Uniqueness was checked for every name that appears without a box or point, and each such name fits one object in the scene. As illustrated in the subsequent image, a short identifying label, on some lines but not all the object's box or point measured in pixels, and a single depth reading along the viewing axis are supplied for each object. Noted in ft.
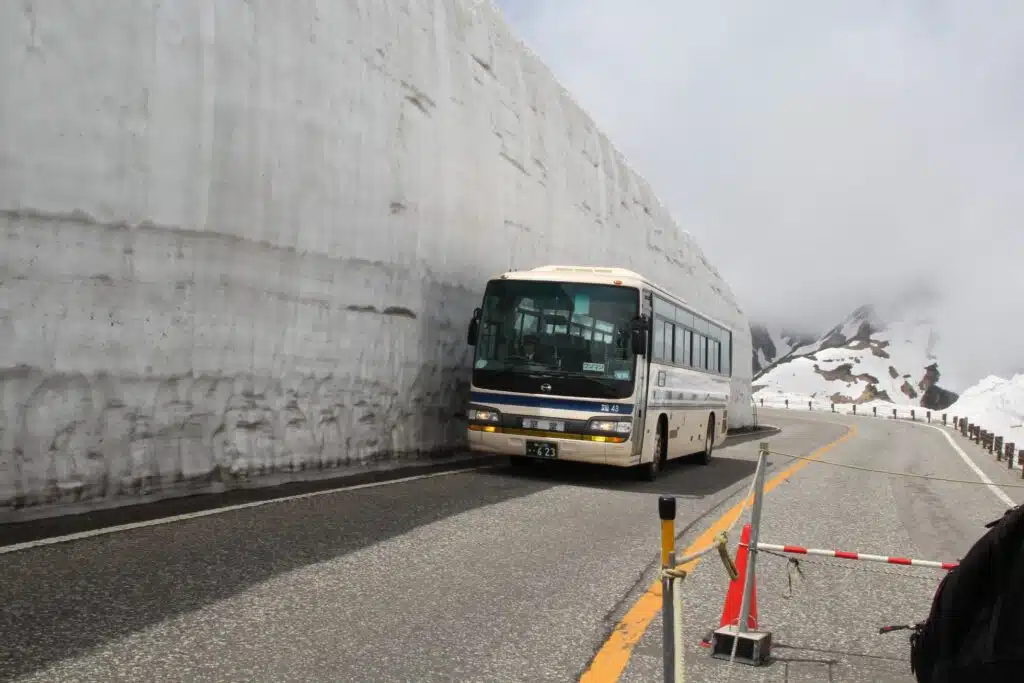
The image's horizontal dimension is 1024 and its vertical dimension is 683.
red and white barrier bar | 17.30
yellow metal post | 10.14
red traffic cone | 17.47
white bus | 44.98
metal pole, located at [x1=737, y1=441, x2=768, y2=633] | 17.49
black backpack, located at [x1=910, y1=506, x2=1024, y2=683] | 6.97
